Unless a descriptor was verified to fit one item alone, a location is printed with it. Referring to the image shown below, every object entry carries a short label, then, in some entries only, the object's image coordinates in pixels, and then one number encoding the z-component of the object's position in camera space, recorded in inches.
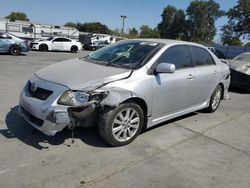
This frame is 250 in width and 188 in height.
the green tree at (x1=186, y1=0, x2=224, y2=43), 2205.7
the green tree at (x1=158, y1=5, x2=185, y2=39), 2346.9
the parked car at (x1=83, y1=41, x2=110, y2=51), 878.7
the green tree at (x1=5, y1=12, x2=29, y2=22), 2581.8
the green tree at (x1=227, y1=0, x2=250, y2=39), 1242.3
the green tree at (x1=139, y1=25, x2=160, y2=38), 2514.3
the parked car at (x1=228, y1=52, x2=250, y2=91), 250.4
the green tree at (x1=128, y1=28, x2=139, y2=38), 2670.0
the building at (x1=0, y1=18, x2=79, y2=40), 997.8
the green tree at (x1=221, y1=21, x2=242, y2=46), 1423.4
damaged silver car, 99.7
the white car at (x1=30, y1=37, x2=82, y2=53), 628.3
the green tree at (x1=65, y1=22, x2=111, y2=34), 2496.5
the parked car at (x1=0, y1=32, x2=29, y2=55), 433.7
